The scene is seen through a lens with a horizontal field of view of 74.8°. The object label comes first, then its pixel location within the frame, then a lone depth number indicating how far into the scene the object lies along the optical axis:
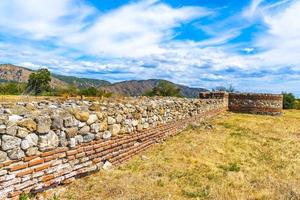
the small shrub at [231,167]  5.00
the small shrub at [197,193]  3.81
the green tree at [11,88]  24.08
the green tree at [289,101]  22.49
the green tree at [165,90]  25.84
